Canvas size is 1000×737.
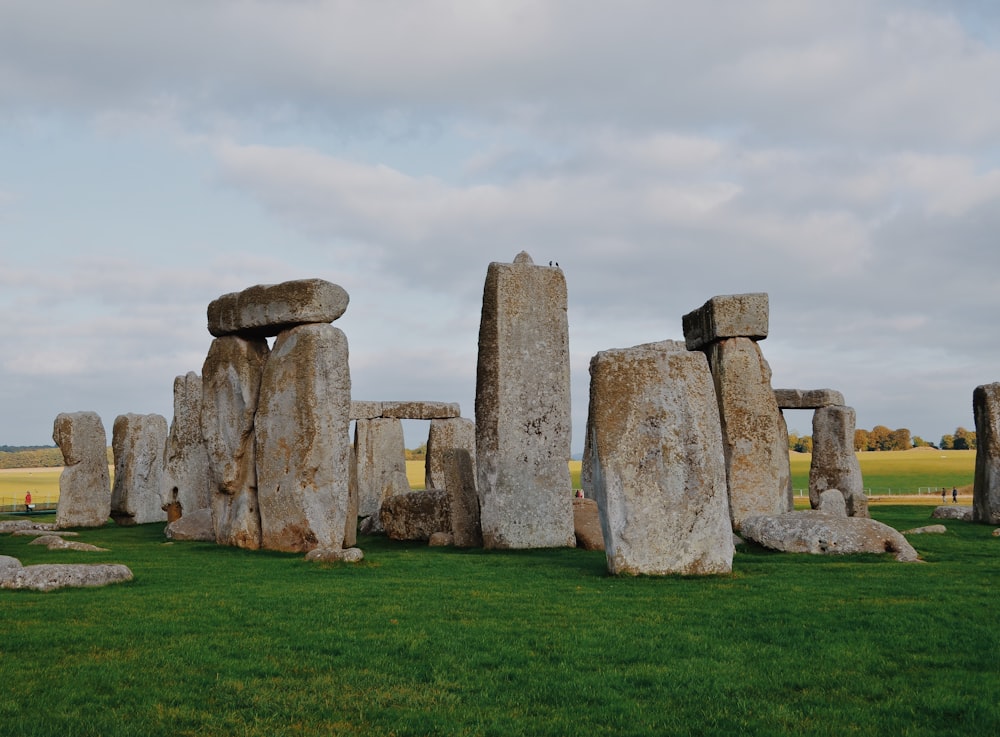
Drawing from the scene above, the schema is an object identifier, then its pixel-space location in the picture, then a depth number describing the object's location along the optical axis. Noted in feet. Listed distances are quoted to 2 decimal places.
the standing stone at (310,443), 45.60
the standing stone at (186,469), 67.87
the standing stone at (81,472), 71.10
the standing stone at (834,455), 73.26
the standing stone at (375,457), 84.84
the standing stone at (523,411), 47.14
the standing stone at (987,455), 62.59
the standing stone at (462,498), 49.62
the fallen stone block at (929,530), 50.80
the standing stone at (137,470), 77.36
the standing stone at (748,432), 53.31
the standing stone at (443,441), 87.56
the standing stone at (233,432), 50.65
